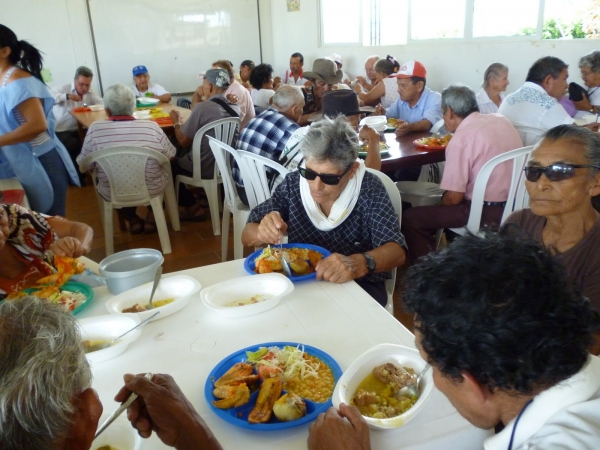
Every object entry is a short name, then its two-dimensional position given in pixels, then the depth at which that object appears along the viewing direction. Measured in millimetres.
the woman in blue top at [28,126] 2695
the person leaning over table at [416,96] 4375
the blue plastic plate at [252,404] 1008
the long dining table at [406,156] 3188
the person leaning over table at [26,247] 1711
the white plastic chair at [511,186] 2650
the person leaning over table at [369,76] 6660
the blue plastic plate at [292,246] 1669
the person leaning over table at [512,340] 787
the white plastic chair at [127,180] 3598
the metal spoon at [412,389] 1121
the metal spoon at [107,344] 1307
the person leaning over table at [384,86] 5867
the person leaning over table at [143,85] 6977
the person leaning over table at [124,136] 3691
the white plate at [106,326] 1376
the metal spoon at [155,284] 1545
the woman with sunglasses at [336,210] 1938
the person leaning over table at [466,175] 2898
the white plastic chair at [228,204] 3352
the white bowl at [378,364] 999
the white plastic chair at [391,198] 2234
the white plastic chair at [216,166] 4043
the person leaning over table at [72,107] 6070
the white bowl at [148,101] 6233
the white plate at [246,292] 1454
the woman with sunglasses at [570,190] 1676
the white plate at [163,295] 1461
